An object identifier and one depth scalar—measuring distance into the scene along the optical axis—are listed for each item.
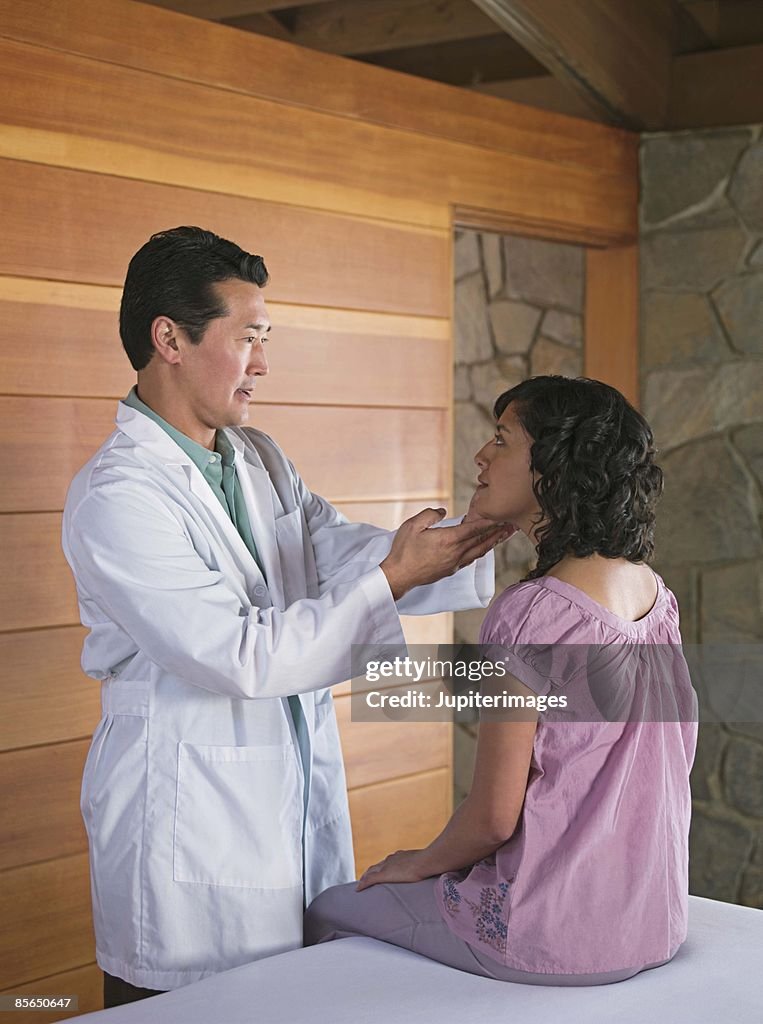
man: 1.78
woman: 1.68
